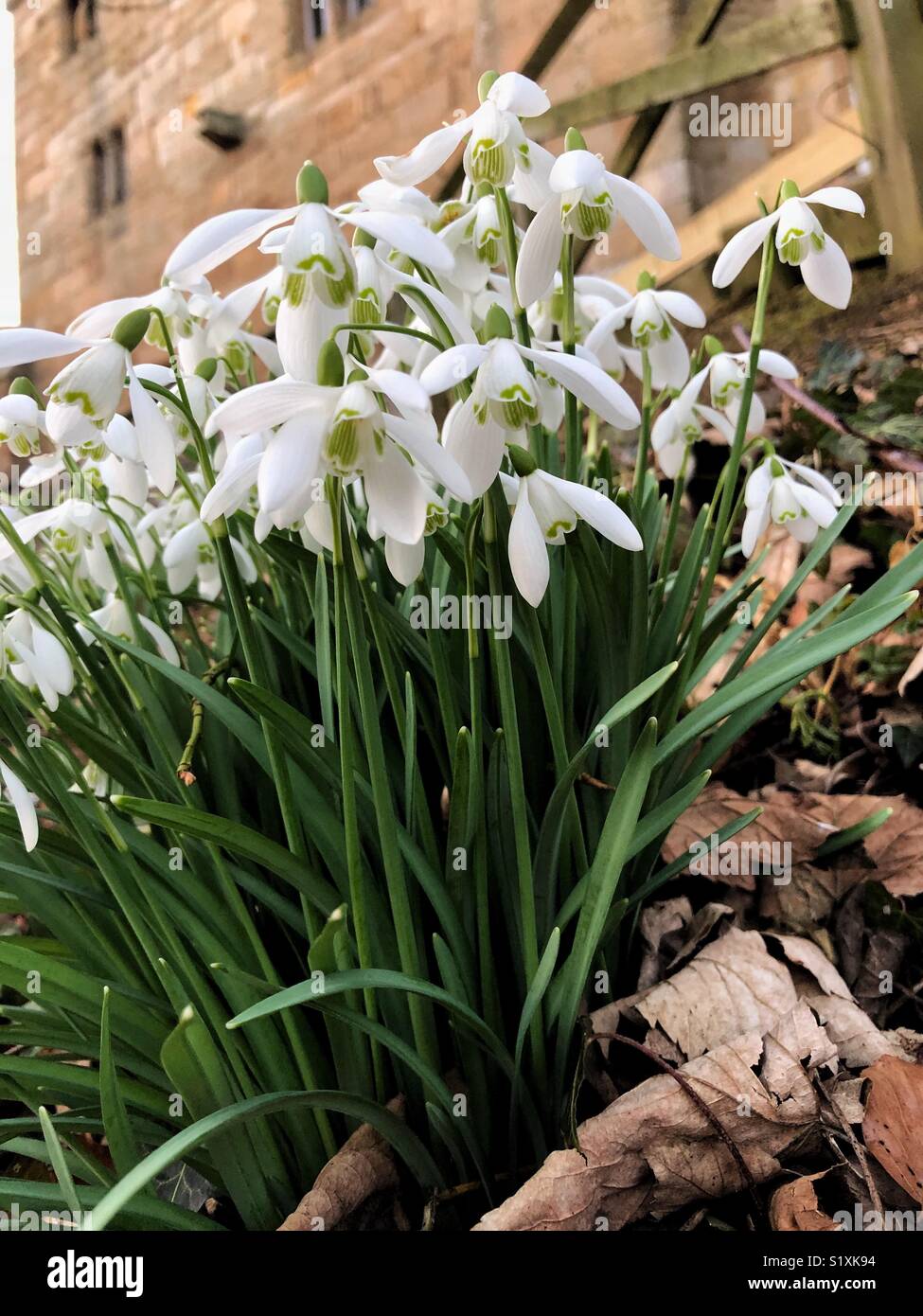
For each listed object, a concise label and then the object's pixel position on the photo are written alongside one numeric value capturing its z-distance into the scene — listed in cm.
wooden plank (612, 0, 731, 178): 58
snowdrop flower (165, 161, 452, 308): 14
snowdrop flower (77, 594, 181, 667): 25
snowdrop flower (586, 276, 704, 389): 24
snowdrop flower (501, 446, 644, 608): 16
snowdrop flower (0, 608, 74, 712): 20
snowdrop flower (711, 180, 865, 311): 21
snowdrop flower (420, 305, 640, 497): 15
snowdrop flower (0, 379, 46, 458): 21
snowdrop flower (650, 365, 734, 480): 27
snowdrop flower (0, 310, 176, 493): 16
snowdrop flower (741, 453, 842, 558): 24
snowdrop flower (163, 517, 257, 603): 25
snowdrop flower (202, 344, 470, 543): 13
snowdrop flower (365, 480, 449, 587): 17
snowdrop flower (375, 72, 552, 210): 18
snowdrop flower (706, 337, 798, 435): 26
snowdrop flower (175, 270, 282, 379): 22
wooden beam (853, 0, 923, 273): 55
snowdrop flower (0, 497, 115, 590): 24
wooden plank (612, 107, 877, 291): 59
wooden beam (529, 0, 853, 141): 60
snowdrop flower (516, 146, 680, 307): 18
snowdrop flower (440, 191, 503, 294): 21
